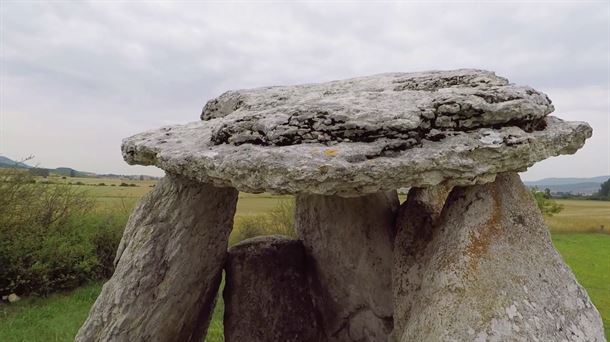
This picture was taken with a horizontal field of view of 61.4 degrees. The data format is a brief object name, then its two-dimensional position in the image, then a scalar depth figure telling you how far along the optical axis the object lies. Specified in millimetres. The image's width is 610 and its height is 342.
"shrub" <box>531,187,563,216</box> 21484
